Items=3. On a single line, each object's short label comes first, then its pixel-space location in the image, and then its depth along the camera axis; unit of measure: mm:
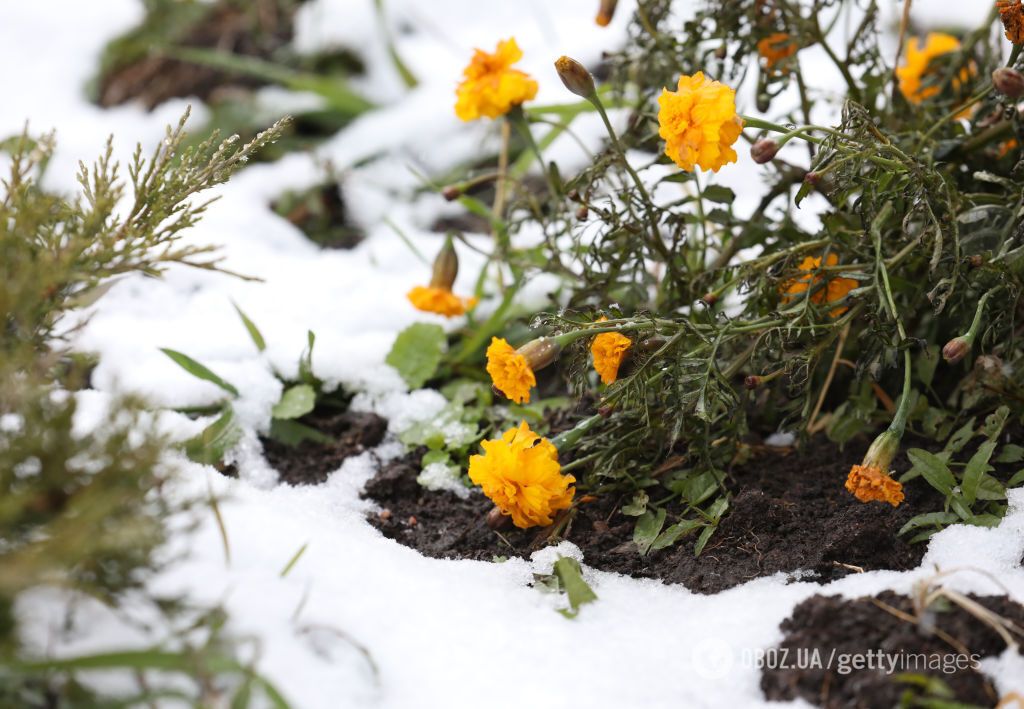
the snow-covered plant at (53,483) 1316
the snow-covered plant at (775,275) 1442
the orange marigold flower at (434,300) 1585
